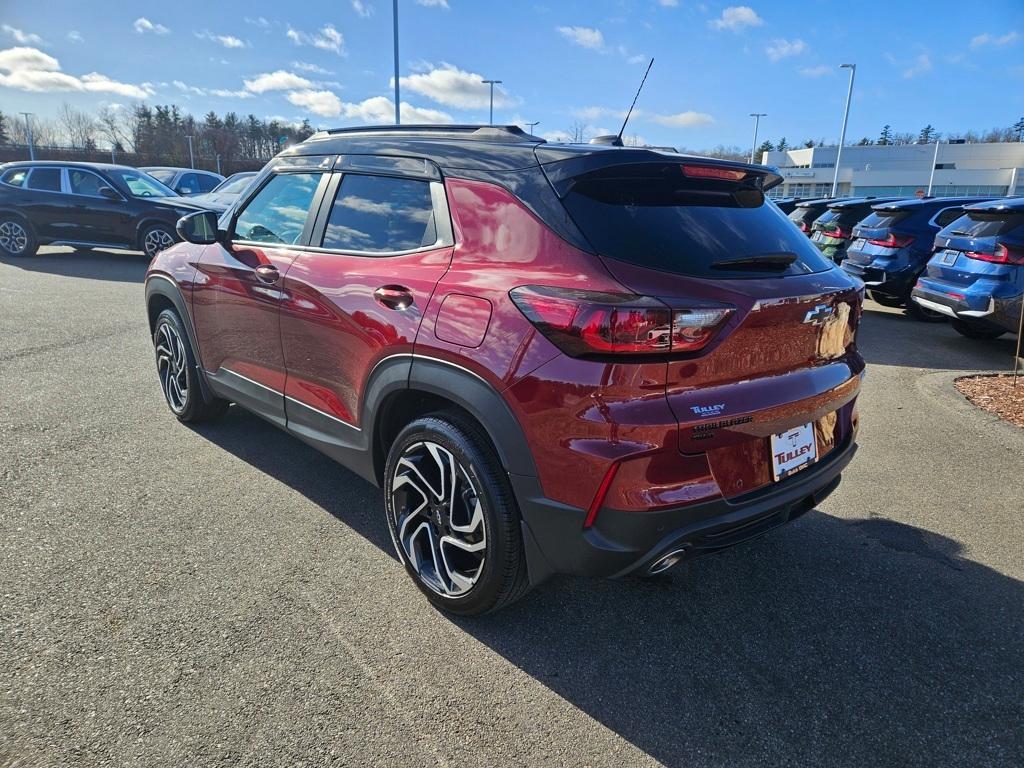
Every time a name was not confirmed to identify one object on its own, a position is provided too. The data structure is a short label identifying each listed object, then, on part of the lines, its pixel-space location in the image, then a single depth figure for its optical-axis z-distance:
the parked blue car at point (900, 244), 9.40
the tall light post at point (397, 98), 22.39
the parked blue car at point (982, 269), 6.95
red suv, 2.06
